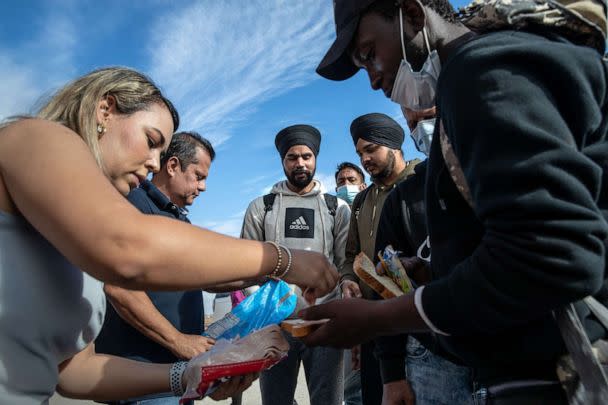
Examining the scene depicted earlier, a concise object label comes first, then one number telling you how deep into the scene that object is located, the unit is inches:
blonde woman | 43.8
